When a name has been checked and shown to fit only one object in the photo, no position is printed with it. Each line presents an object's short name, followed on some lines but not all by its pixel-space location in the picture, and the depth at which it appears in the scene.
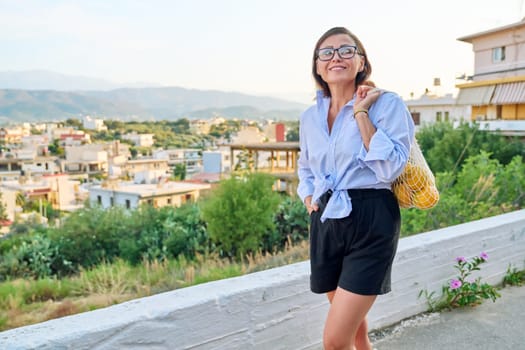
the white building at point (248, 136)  58.47
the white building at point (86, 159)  78.00
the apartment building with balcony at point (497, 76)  24.98
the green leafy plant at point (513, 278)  3.77
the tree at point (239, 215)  8.75
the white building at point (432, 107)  44.12
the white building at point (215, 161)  64.75
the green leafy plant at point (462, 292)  3.22
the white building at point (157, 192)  37.62
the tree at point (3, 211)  39.50
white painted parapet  1.87
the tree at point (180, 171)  72.82
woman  1.79
